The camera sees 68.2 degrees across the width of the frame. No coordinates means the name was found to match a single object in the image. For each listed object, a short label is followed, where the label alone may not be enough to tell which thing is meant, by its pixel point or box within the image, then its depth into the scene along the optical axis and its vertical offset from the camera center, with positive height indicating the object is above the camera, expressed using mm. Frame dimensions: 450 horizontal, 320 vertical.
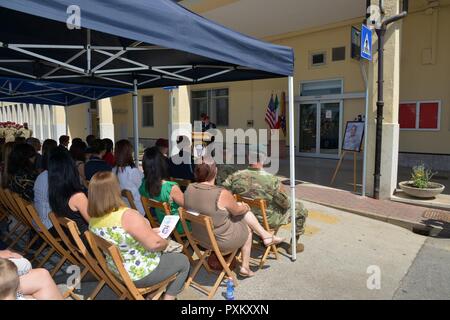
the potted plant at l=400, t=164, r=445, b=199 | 6371 -1180
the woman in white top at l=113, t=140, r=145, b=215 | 3992 -511
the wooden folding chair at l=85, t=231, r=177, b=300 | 2330 -1071
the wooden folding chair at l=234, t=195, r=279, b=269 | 3654 -888
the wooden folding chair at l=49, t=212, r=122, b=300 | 2682 -1039
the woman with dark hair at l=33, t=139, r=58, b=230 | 3479 -695
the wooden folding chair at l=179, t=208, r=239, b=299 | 2889 -1090
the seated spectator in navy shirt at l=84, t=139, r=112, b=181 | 4441 -468
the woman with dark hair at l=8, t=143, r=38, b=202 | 3885 -483
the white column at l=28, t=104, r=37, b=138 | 21094 +892
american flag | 12609 +503
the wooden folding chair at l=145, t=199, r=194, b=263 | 3311 -811
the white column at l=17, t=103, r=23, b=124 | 23706 +1277
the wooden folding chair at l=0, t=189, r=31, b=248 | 3739 -974
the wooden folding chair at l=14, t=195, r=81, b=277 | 3076 -983
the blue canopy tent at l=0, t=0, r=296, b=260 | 2223 +877
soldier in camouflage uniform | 3881 -719
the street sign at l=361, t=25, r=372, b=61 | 6182 +1609
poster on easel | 7543 -193
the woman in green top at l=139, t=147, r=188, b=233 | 3488 -577
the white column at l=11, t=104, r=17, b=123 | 24798 +1509
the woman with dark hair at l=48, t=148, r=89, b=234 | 3098 -574
